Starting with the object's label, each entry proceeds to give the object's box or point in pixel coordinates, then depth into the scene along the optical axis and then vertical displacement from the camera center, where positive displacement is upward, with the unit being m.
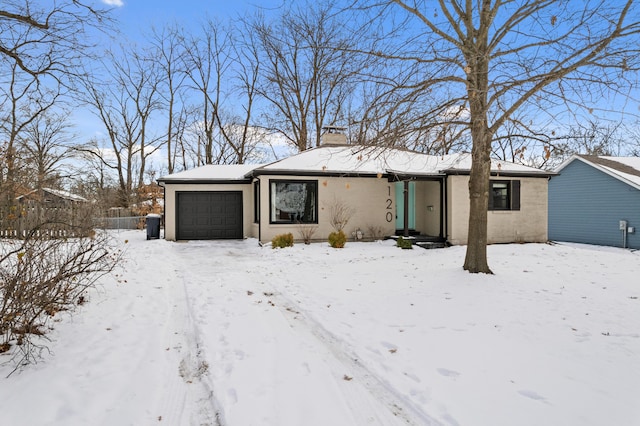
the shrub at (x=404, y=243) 11.40 -1.08
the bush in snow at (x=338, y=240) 11.34 -0.97
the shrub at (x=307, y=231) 12.54 -0.76
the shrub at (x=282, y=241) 11.16 -0.98
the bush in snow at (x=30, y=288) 3.18 -0.73
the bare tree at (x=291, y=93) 22.47 +7.62
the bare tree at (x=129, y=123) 24.11 +6.00
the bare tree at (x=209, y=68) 24.59 +9.74
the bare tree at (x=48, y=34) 4.70 +2.41
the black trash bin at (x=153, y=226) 14.38 -0.65
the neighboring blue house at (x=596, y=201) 14.91 +0.32
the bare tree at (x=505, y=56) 4.77 +2.28
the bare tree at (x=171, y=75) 23.72 +9.17
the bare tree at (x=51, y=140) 16.70 +3.61
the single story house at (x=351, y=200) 12.42 +0.34
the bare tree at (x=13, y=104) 5.51 +1.82
